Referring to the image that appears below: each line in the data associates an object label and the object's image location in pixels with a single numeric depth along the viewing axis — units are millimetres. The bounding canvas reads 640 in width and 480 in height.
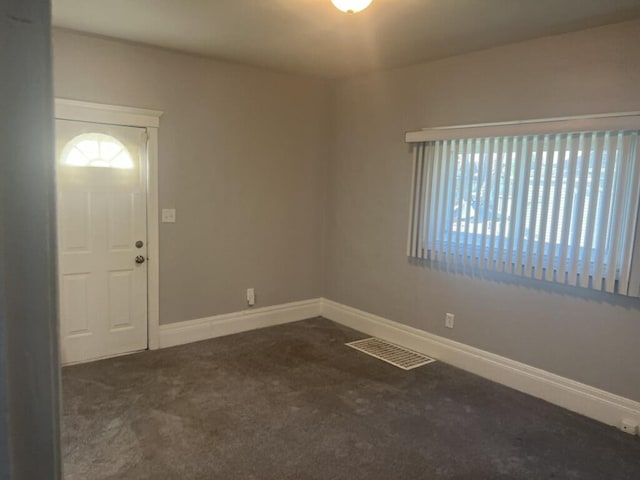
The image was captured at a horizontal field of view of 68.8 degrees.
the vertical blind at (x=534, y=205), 2922
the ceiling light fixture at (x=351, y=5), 2459
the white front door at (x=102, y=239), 3615
